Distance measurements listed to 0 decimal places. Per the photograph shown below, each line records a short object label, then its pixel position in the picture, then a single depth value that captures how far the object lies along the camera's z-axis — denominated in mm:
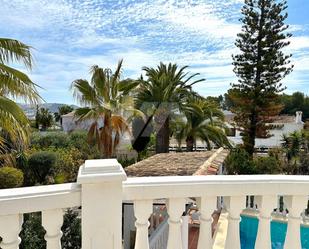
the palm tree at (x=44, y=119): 29062
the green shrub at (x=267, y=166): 13883
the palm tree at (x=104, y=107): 11789
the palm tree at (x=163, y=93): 14328
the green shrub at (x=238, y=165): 13648
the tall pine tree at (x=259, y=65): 15961
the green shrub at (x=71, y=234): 3661
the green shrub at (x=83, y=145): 13250
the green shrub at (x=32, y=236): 3859
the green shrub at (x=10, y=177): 8969
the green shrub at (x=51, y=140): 16797
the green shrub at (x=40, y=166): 11891
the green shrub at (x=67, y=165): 11892
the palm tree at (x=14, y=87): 5539
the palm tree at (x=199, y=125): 15518
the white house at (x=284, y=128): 22066
